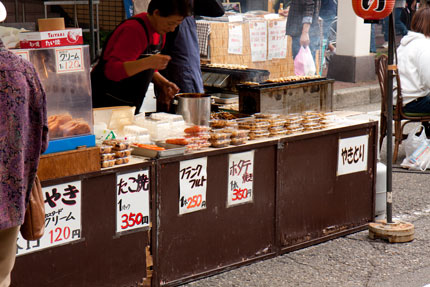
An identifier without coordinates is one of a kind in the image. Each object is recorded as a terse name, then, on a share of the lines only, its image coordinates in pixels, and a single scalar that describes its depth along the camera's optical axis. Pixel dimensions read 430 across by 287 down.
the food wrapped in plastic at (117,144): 4.28
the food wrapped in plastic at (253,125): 5.09
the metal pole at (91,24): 7.76
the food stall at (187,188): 4.01
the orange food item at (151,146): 4.45
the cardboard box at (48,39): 3.80
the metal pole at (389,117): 5.38
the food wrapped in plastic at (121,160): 4.25
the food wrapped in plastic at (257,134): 5.04
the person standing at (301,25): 11.55
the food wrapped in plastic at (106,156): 4.18
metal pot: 5.19
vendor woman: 4.99
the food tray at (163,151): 4.40
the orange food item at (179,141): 4.56
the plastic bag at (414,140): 7.84
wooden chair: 7.94
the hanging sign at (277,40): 11.37
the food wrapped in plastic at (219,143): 4.74
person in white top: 7.89
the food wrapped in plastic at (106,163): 4.18
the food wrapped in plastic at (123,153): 4.26
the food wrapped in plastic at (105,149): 4.18
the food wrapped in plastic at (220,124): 5.16
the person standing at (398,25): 16.95
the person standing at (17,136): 2.96
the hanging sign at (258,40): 10.99
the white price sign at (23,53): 3.72
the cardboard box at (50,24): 3.89
